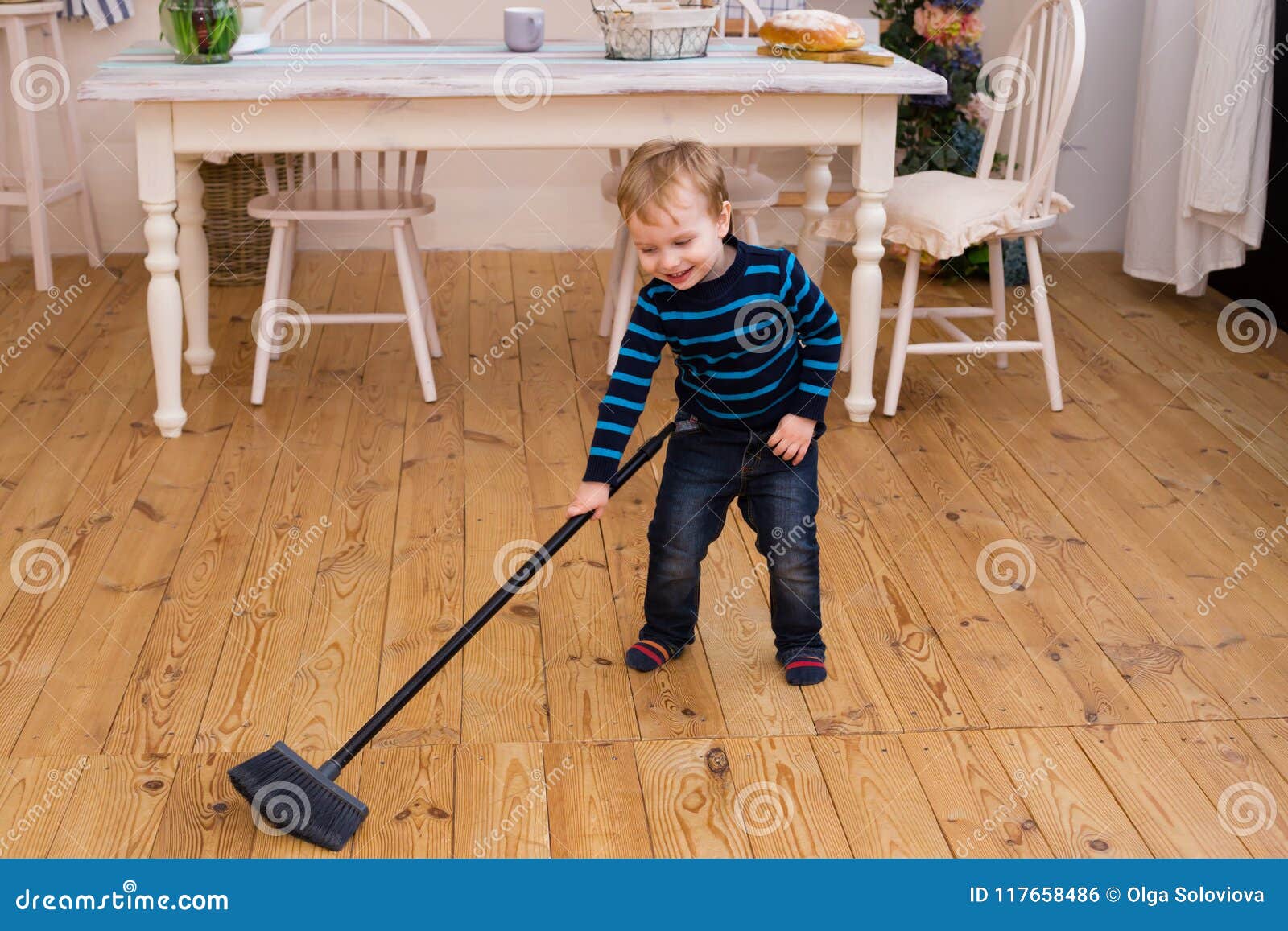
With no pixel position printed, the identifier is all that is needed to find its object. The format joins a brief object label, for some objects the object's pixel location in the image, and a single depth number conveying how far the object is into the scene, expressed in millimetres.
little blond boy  1539
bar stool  3553
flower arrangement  3512
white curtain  3195
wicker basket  3566
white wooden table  2367
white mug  2666
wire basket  2557
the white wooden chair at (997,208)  2582
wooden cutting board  2533
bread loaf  2592
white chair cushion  2582
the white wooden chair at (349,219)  2713
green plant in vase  2502
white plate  2633
